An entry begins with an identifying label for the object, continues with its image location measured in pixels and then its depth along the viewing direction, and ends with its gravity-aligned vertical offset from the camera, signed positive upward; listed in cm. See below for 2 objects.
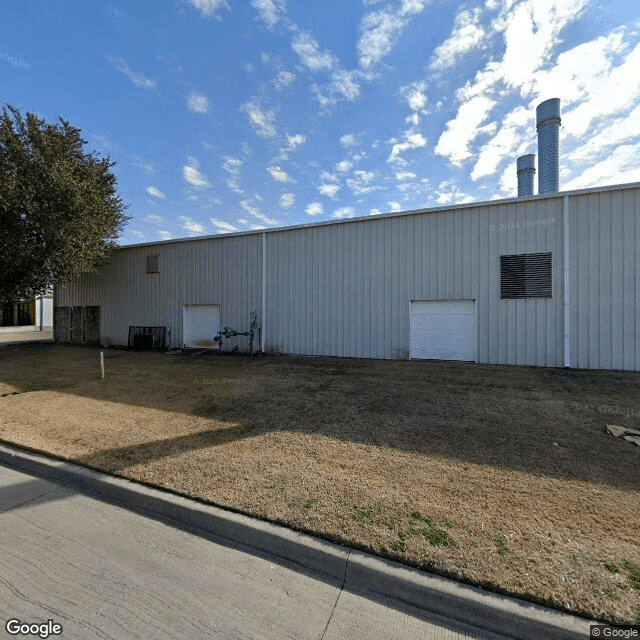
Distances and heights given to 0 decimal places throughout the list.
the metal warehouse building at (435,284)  902 +128
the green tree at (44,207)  1092 +379
